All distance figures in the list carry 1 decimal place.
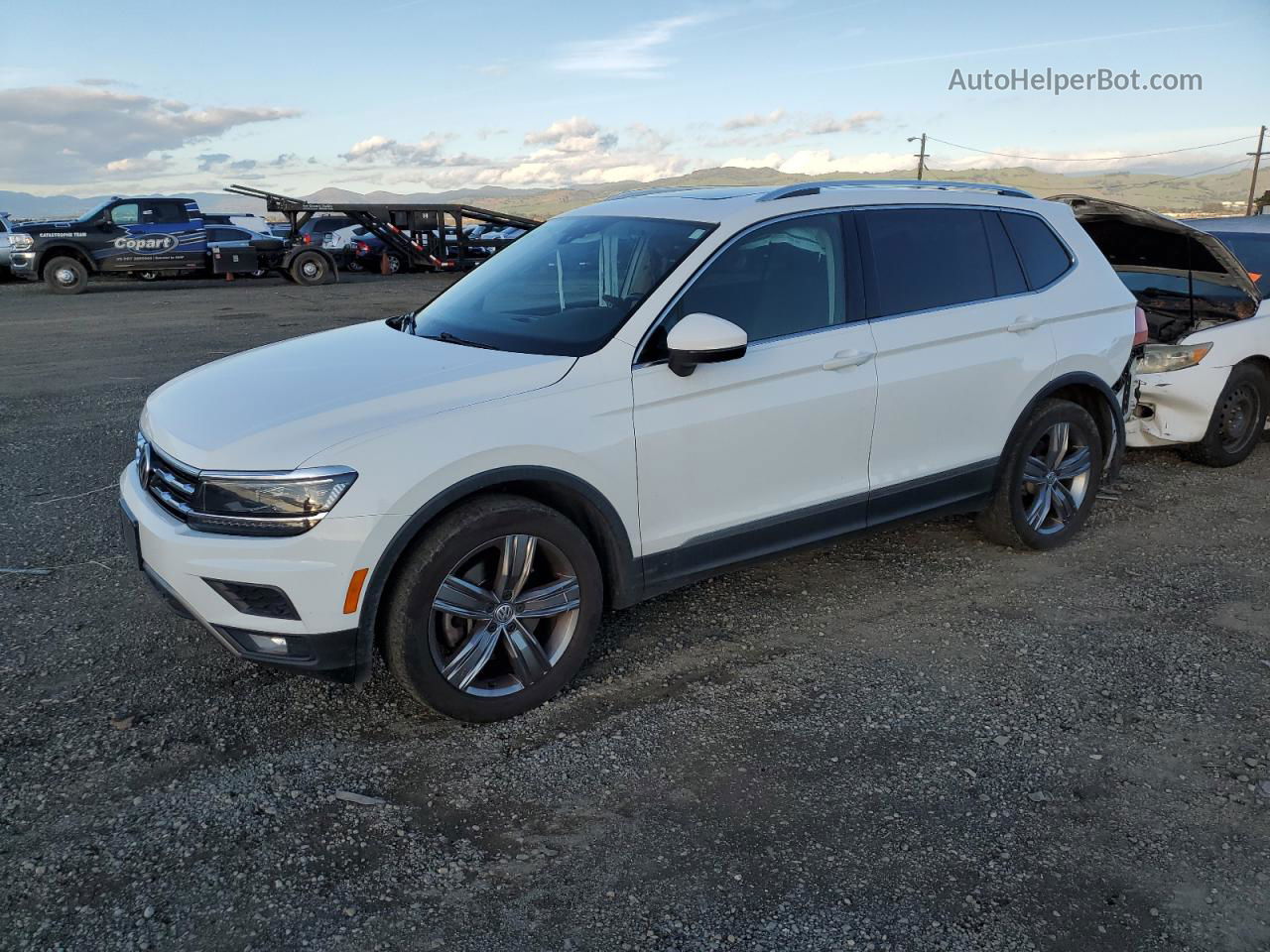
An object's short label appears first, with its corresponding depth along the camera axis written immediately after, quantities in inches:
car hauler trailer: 918.4
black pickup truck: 759.1
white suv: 127.7
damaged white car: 259.1
